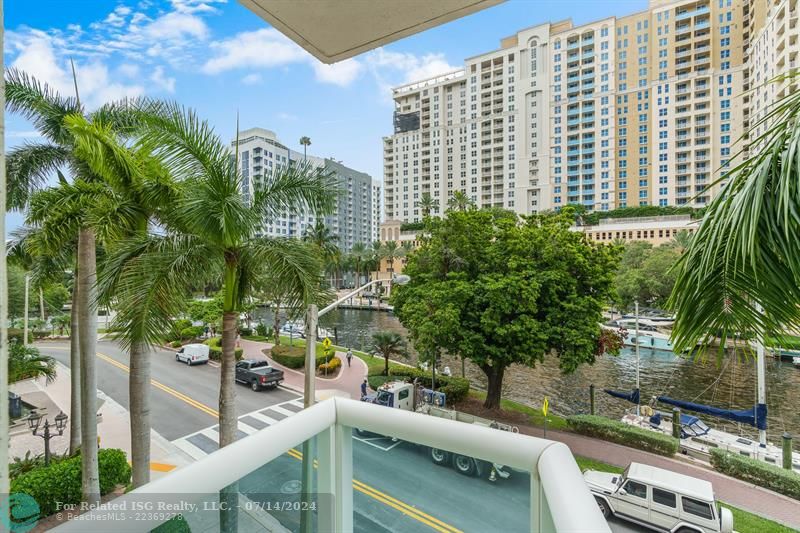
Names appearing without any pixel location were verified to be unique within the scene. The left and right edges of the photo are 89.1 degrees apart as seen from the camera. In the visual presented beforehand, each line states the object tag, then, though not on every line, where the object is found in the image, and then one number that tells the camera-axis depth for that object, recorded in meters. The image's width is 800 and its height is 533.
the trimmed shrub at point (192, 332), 25.97
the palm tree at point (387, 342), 18.28
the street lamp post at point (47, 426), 8.34
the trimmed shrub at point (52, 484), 6.91
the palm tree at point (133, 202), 5.49
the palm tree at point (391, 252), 58.16
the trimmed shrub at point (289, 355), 19.89
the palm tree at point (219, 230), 5.28
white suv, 7.08
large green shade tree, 11.89
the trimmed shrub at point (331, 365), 19.19
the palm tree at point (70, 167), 6.90
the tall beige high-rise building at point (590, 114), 52.59
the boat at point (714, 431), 11.70
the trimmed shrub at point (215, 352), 21.56
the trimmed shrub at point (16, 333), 20.55
